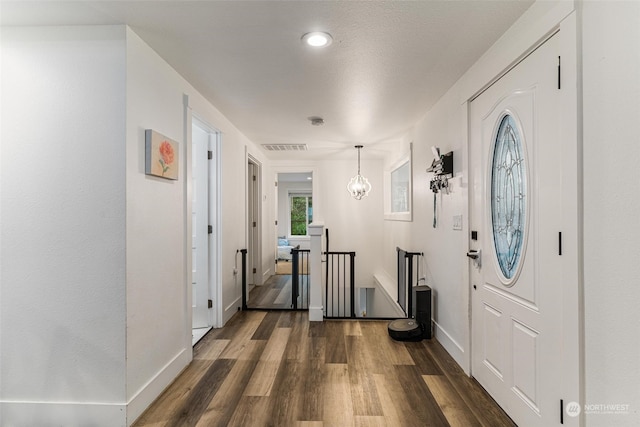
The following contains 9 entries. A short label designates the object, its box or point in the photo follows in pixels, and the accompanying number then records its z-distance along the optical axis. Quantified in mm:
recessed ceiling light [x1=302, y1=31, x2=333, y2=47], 1931
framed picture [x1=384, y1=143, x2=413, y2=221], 4461
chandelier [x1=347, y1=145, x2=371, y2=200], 5925
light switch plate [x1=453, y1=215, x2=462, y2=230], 2600
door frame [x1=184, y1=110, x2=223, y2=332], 3473
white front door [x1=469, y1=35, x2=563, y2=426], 1572
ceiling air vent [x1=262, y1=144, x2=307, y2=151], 5141
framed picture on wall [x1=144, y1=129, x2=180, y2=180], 2055
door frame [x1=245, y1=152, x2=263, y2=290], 5453
